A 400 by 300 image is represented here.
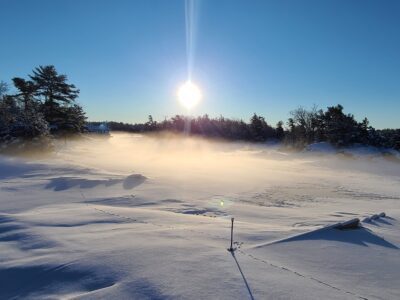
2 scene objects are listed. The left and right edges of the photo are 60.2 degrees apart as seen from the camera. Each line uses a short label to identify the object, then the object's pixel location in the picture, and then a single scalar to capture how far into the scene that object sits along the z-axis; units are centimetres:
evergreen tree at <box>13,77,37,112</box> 3216
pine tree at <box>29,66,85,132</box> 3167
